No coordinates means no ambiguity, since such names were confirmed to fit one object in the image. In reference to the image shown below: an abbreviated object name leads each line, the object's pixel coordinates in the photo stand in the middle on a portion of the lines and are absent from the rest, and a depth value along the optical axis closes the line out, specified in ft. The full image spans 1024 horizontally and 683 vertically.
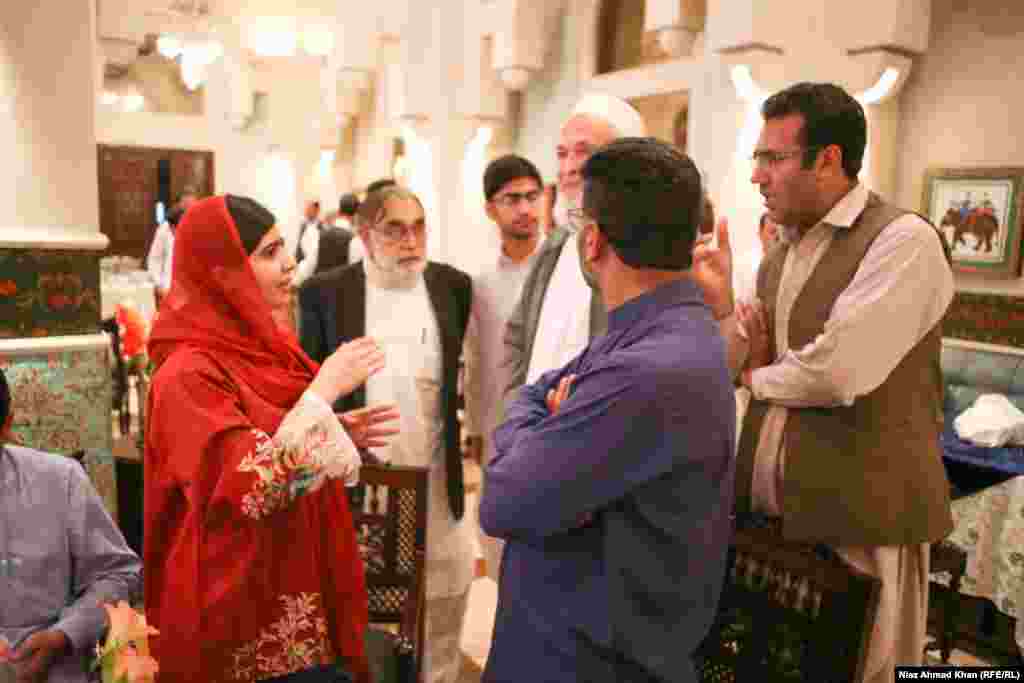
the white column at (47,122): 8.73
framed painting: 14.38
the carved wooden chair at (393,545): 6.64
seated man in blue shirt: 5.02
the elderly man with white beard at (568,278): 6.41
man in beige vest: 5.32
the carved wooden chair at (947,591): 10.03
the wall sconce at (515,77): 24.17
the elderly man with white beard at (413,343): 8.12
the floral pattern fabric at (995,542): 10.59
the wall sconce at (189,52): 37.32
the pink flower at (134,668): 3.63
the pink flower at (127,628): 3.76
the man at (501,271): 8.71
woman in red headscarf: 4.97
